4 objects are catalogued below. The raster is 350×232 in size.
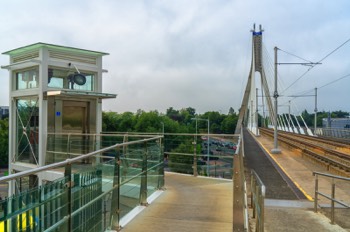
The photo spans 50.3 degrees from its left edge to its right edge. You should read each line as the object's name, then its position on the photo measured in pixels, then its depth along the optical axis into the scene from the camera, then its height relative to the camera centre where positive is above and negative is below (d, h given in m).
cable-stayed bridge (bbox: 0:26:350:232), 3.35 -1.08
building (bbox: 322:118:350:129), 97.16 +0.68
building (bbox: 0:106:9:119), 84.95 +2.39
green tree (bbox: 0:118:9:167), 53.56 -3.23
